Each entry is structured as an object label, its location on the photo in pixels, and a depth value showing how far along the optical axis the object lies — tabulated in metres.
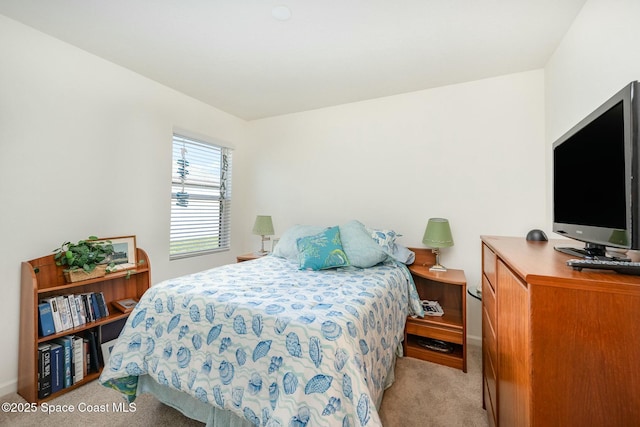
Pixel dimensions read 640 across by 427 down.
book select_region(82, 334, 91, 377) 1.94
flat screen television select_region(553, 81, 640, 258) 0.77
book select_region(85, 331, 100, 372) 2.01
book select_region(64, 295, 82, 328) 1.90
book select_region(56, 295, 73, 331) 1.84
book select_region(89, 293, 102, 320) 2.04
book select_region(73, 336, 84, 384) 1.88
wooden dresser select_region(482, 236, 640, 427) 0.63
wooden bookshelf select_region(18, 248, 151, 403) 1.70
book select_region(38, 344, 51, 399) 1.71
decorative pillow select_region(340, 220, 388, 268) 2.27
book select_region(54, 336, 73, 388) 1.82
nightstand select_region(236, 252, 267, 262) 3.13
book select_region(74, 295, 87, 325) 1.94
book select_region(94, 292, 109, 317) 2.08
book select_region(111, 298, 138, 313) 2.22
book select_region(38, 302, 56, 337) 1.75
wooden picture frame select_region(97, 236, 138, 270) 2.26
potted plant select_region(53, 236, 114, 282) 1.90
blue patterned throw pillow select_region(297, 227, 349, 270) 2.19
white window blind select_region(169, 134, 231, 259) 2.95
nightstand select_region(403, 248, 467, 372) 2.11
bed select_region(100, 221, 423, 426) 1.06
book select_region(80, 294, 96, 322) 2.00
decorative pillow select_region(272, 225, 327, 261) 2.64
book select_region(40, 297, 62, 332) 1.80
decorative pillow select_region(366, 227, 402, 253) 2.43
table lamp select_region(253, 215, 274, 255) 3.27
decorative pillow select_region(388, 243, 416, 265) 2.46
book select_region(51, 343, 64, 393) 1.77
